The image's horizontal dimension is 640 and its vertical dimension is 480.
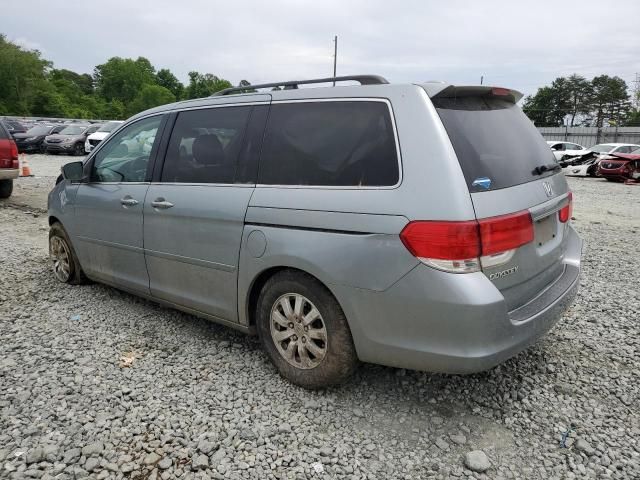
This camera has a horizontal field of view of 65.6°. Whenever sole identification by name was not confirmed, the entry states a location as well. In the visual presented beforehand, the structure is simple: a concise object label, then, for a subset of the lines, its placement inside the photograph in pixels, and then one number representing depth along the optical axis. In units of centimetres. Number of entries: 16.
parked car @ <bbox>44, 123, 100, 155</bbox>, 2406
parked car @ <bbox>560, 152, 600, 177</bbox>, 2050
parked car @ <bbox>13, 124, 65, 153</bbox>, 2495
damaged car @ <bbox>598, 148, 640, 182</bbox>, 1781
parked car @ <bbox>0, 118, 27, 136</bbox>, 2628
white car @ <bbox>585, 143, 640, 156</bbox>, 1967
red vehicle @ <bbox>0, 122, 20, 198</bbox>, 1017
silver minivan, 246
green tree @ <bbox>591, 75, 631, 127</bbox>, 7806
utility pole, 3910
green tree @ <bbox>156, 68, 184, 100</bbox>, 10726
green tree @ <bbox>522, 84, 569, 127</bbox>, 7712
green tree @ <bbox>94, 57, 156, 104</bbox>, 9144
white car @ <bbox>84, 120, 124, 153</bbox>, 2303
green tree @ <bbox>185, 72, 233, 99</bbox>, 9444
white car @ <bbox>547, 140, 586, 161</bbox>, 2116
